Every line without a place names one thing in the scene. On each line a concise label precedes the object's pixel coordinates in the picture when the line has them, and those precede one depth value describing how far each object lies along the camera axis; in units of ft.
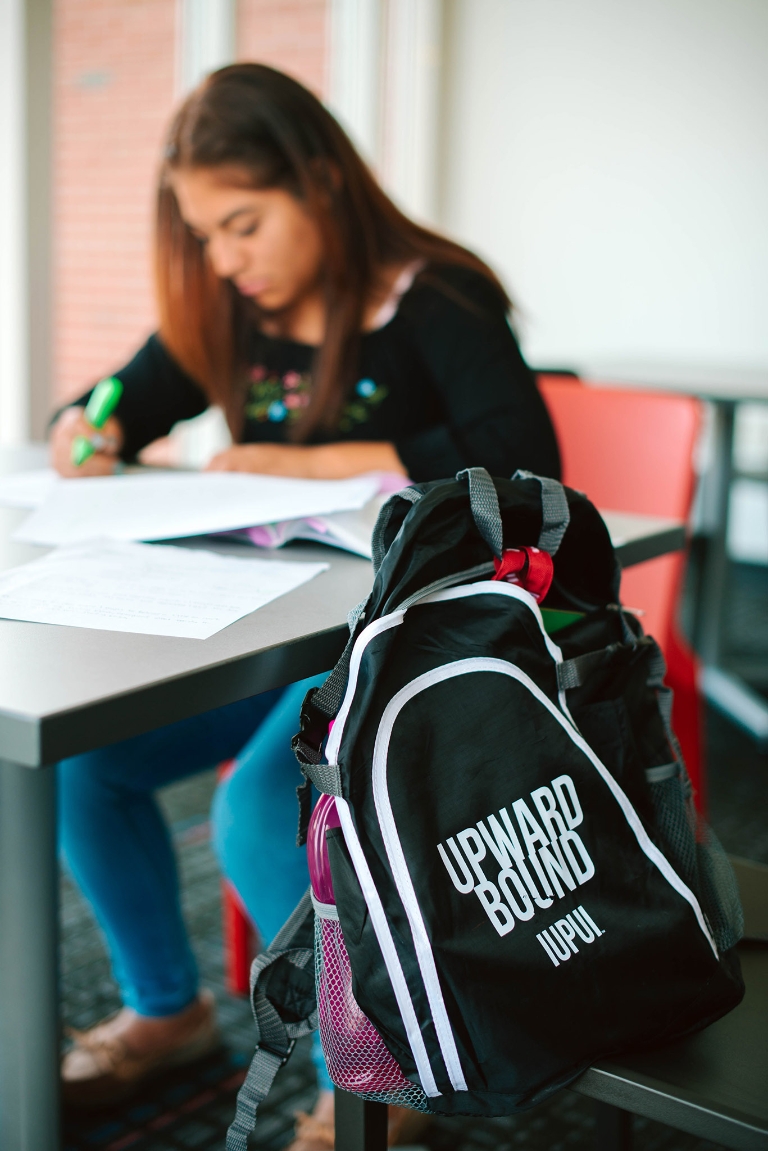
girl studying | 3.41
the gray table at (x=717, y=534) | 7.94
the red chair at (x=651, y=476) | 4.23
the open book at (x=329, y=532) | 2.70
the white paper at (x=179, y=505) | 2.81
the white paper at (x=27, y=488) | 3.36
